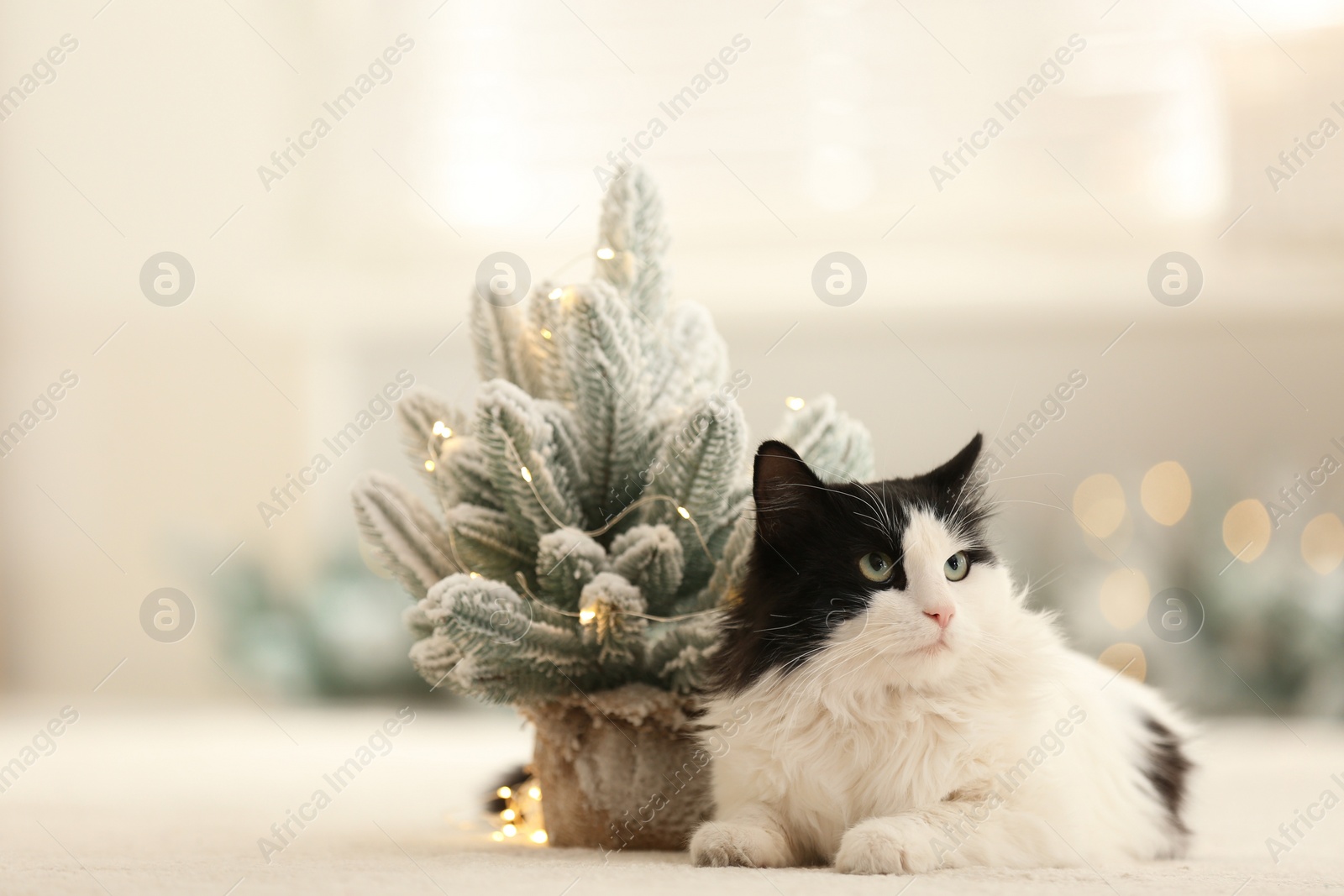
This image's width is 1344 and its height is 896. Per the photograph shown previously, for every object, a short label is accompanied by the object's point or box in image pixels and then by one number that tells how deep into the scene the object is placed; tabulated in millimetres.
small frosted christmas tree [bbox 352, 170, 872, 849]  1623
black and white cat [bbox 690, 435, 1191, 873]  1556
